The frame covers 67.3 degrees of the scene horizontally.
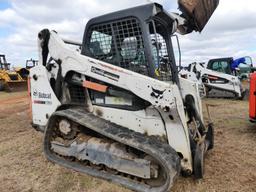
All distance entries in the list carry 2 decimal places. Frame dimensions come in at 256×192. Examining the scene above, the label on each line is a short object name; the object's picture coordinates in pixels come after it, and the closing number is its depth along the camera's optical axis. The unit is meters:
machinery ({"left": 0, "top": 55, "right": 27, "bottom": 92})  11.52
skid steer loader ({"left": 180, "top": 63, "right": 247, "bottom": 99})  8.35
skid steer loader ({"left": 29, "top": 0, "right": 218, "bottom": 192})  2.20
